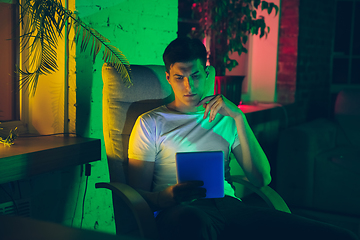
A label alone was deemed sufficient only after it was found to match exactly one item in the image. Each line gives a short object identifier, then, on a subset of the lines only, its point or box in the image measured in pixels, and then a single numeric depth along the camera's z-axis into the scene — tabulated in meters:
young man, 1.41
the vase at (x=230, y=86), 2.95
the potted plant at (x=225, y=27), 3.07
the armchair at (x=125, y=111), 1.58
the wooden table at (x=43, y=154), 1.44
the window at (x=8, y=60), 1.91
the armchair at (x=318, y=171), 2.80
